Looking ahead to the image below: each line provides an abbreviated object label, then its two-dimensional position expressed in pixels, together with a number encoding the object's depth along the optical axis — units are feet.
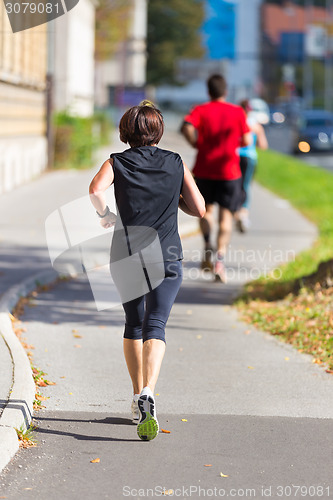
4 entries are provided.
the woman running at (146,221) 33.47
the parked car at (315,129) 258.57
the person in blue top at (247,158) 86.17
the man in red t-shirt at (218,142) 63.72
